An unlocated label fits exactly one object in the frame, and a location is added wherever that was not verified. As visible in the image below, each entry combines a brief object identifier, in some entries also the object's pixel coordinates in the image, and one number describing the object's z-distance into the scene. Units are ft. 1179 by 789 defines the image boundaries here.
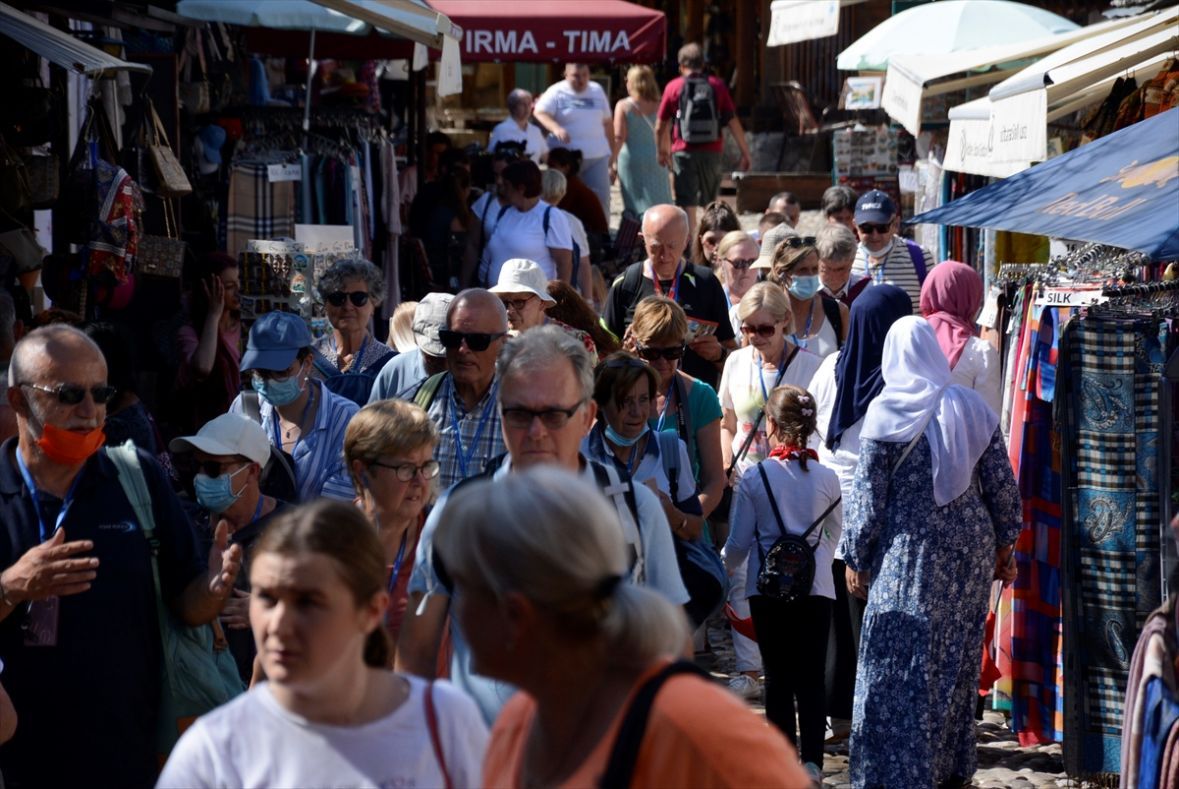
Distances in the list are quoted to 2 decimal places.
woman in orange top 15.00
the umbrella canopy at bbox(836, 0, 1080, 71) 77.39
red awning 86.24
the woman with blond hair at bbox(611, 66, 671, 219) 109.48
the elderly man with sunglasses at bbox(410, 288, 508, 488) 32.90
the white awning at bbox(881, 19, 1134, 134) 64.60
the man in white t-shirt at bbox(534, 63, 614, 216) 107.93
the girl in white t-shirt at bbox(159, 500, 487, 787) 18.18
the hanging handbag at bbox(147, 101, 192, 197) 55.75
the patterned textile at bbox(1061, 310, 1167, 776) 40.77
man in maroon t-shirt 107.29
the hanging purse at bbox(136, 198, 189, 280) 52.05
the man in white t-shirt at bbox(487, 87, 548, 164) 102.91
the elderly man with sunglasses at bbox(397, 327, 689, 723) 23.72
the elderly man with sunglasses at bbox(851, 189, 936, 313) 62.05
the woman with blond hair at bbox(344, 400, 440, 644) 27.76
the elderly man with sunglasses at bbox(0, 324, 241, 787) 26.96
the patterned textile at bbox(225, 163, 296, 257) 65.65
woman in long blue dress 39.26
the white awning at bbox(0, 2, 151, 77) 41.55
